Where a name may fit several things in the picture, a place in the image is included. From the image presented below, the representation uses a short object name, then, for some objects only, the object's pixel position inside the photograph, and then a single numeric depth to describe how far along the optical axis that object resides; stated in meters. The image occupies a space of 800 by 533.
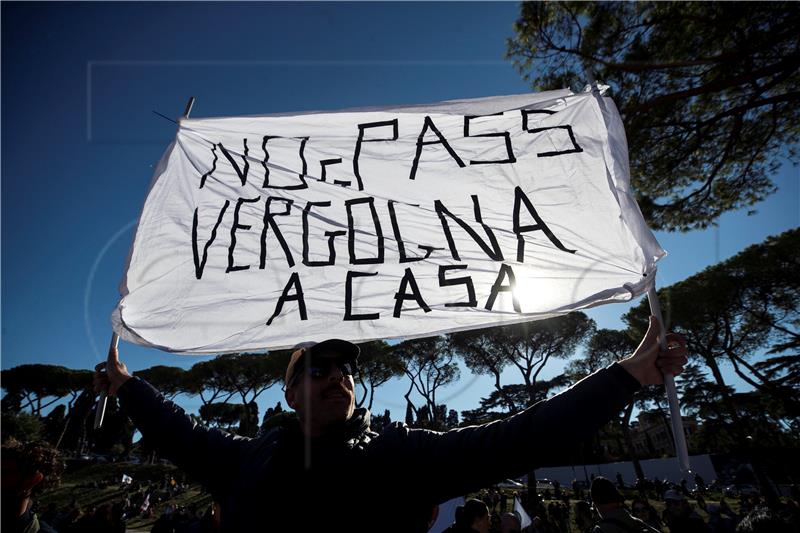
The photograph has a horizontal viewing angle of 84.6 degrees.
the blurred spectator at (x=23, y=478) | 2.35
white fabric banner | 1.98
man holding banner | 1.00
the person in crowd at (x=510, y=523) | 4.44
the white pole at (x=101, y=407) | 1.69
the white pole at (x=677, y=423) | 1.21
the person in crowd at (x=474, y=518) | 3.34
